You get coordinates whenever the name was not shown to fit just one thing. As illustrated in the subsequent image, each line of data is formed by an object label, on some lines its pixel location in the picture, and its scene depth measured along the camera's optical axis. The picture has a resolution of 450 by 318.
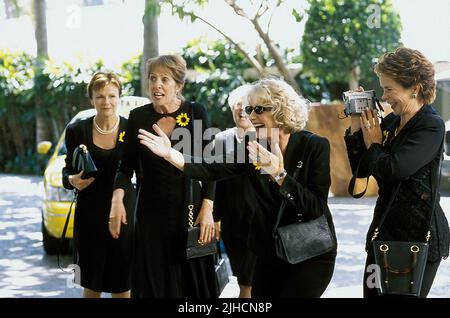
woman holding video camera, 3.74
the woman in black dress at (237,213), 5.71
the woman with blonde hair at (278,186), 3.97
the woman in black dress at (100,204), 5.62
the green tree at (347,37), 14.38
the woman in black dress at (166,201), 4.91
